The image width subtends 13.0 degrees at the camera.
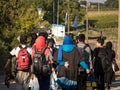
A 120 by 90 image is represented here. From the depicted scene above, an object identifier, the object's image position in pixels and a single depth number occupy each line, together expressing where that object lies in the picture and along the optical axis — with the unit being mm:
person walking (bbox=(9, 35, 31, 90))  10961
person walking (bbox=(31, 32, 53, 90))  10383
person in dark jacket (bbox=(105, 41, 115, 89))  14203
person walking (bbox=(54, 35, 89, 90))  9727
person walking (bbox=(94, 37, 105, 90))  12883
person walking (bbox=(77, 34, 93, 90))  10797
